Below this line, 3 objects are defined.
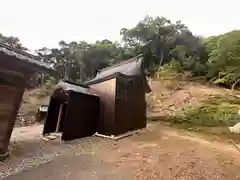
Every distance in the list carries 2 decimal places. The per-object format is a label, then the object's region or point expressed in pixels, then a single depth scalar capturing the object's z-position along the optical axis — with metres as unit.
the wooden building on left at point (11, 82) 5.23
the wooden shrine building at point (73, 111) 8.70
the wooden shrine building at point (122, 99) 9.82
